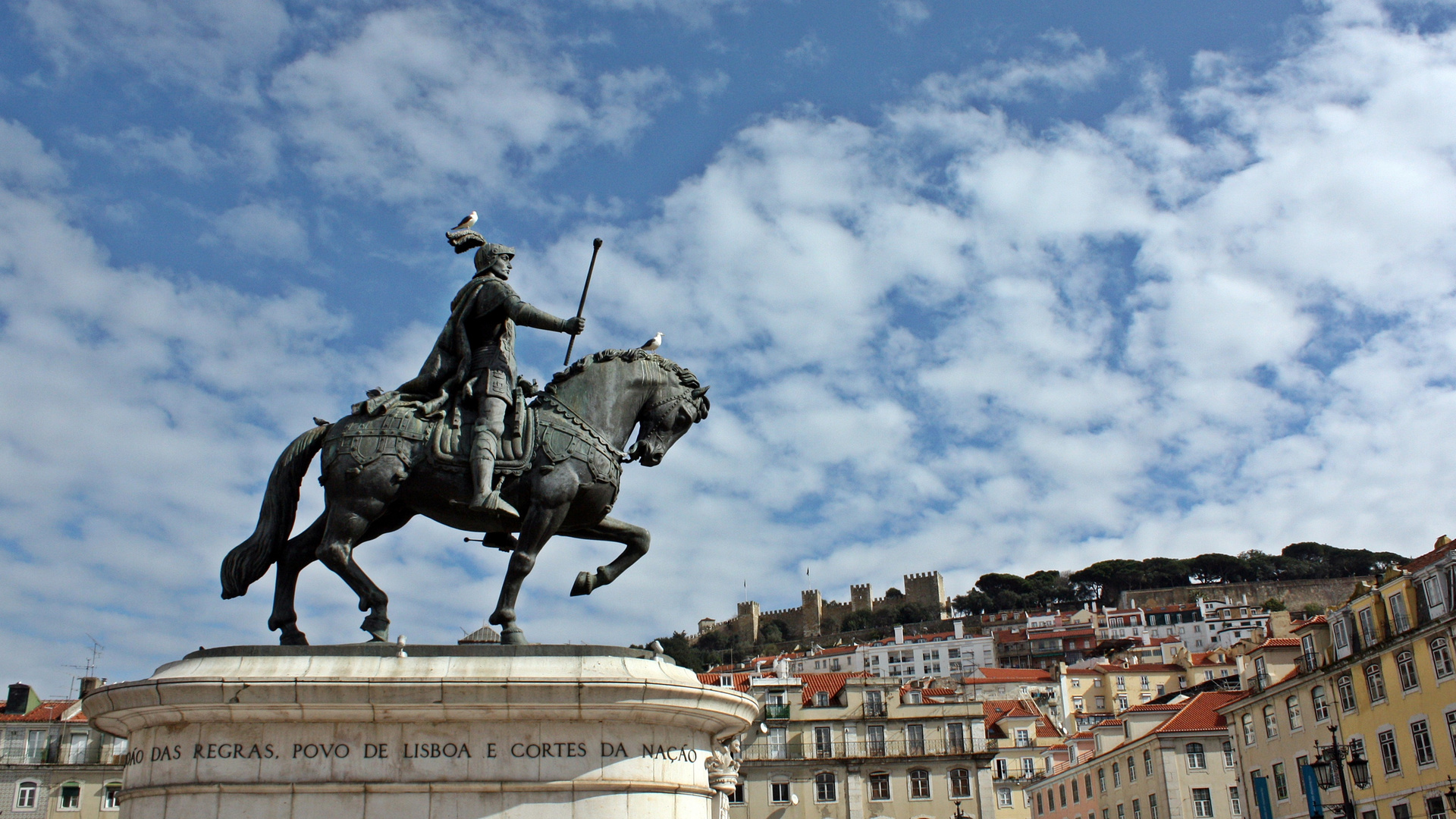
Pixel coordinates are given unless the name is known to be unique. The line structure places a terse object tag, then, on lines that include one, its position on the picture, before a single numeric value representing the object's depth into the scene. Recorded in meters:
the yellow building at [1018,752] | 70.81
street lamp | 21.23
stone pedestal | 8.10
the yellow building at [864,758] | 54.06
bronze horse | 9.22
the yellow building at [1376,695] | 34.25
